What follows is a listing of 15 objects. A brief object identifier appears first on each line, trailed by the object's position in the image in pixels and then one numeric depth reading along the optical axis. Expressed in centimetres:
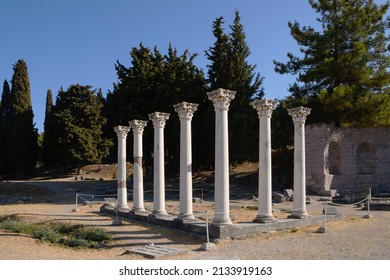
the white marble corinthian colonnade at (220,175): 1403
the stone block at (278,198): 2666
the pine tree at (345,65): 2952
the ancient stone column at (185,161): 1553
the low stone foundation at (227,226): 1349
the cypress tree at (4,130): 4962
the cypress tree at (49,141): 5226
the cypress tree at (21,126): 4841
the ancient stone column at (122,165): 2112
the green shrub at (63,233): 1343
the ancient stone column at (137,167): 1962
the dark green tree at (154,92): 3769
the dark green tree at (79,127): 4666
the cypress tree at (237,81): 3253
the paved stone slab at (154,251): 1112
